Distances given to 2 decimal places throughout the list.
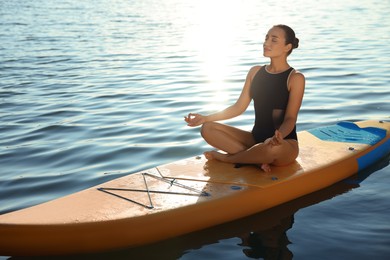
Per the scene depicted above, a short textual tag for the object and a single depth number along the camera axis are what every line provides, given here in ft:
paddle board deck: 13.23
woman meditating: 16.33
